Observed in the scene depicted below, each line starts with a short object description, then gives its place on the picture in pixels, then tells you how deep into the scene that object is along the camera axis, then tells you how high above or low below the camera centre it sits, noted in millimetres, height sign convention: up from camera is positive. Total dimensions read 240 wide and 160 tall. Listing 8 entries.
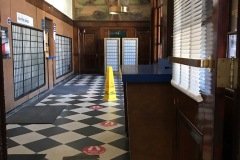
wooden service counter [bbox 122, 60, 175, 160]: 2342 -509
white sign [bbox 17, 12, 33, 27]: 5616 +938
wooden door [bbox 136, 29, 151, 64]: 12586 +679
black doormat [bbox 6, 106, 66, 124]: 4473 -1055
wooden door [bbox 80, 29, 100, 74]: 12602 +384
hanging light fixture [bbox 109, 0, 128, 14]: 9789 +1949
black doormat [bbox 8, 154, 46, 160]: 2949 -1128
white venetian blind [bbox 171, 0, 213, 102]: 1177 +96
